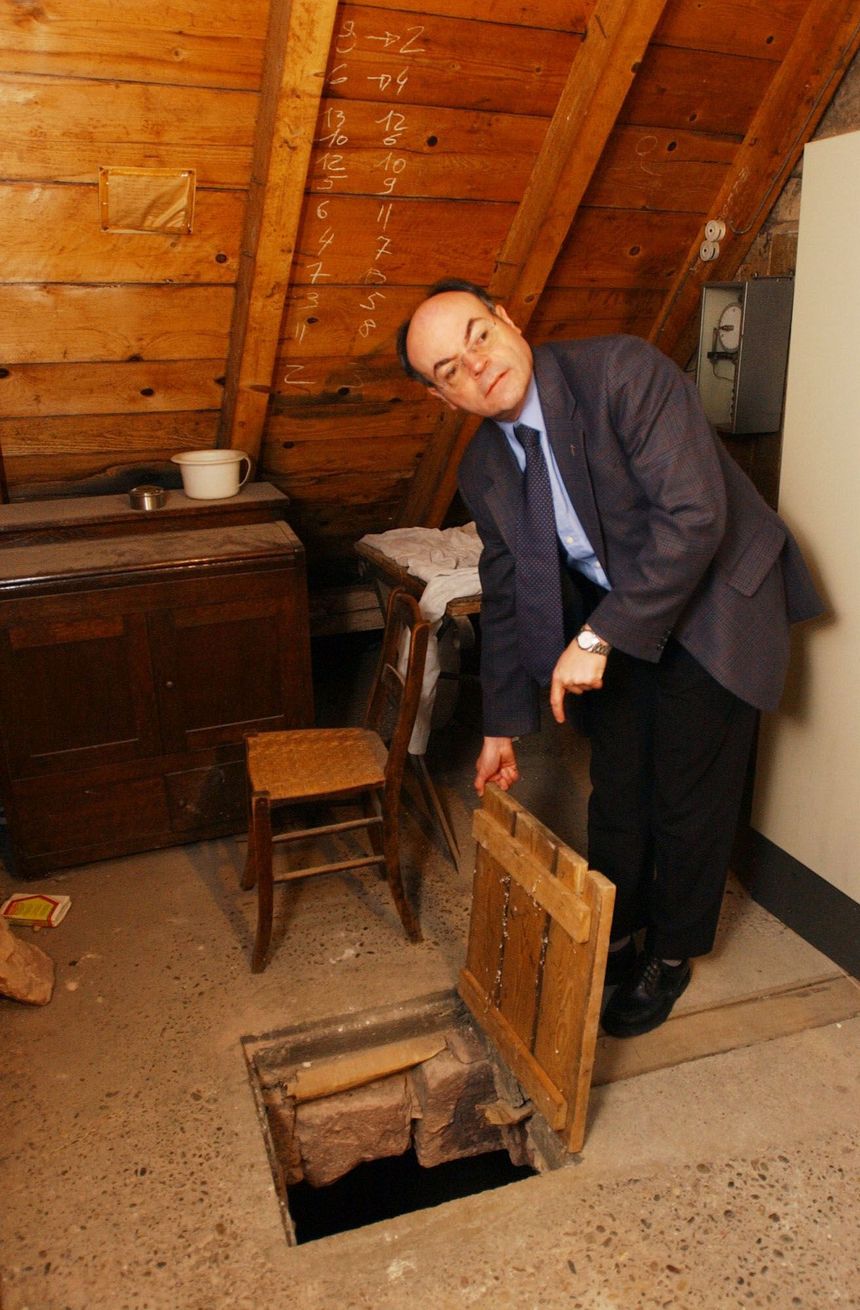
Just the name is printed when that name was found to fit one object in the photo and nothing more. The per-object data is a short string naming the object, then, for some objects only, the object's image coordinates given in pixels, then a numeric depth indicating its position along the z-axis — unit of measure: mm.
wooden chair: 2180
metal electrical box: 2645
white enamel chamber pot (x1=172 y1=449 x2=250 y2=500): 2850
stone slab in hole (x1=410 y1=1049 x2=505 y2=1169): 2072
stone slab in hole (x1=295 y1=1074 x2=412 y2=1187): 2047
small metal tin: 2779
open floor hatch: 1727
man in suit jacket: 1618
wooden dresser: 2451
